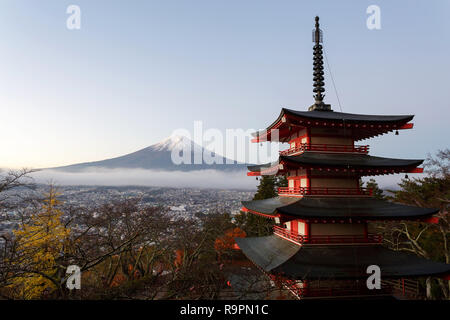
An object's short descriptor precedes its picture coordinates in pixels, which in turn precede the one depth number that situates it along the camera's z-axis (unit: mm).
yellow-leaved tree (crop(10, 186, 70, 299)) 14828
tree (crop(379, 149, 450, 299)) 19055
